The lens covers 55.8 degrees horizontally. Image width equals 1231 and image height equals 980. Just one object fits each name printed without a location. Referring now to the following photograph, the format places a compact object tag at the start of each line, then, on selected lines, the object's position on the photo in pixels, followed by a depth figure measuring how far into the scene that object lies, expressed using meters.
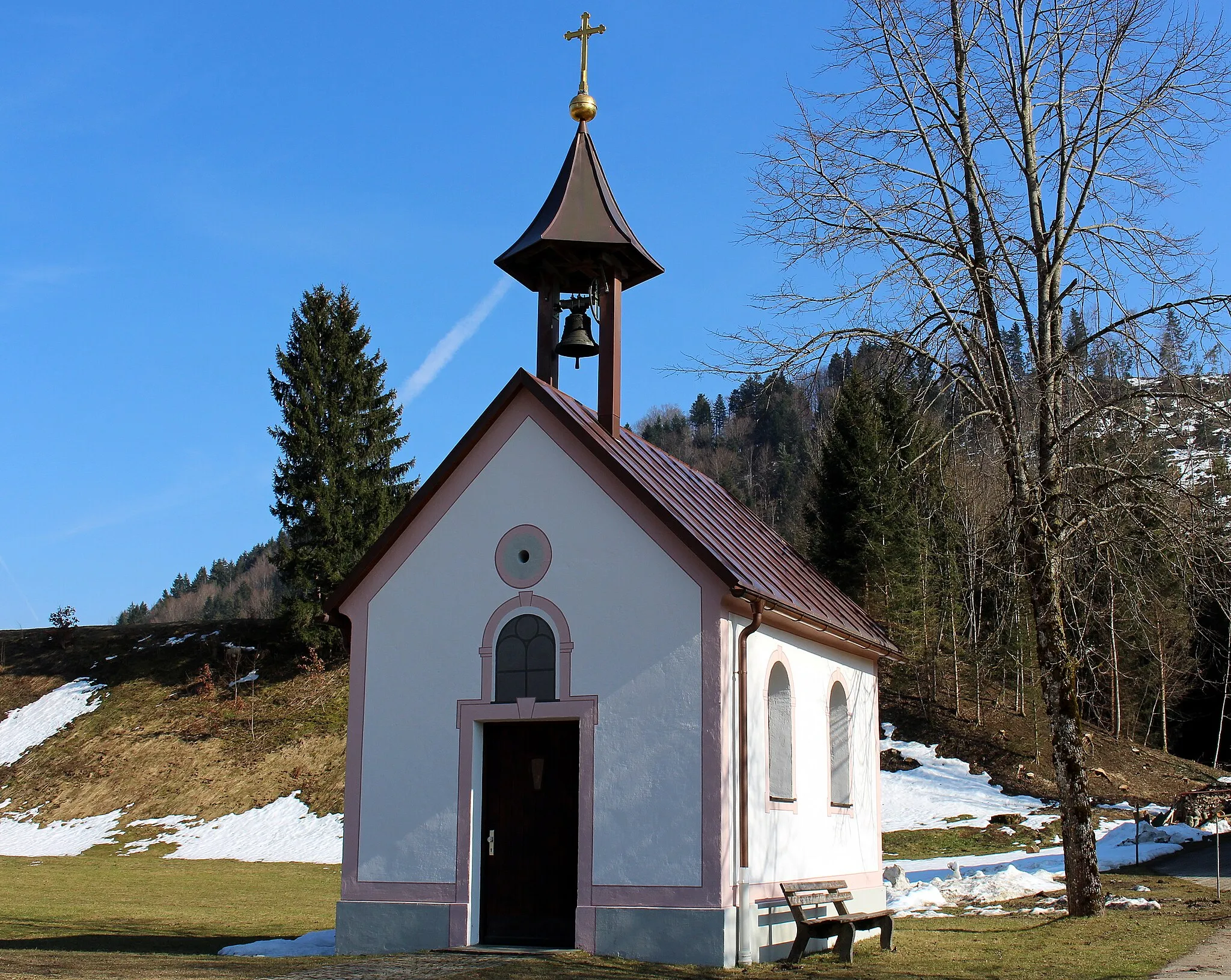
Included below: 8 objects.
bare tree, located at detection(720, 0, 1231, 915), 14.62
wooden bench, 12.01
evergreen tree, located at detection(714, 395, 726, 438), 104.41
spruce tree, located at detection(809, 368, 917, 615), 38.19
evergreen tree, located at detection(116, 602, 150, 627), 89.00
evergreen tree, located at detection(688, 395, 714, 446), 97.19
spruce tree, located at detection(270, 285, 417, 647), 40.69
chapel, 12.02
